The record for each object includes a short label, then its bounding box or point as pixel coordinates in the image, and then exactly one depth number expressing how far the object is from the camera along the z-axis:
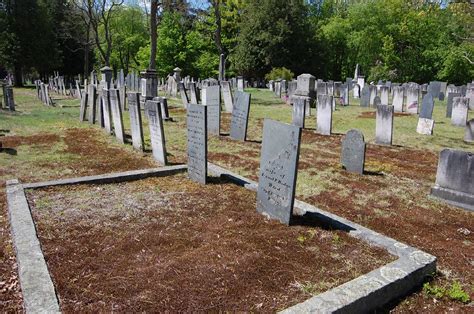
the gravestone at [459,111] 14.59
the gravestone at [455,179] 6.31
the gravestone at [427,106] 12.96
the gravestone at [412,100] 18.64
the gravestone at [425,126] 12.70
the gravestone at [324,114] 12.39
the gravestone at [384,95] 19.56
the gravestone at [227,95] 17.61
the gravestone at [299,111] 13.38
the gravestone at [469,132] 11.73
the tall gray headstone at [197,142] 6.56
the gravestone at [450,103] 17.32
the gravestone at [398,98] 19.25
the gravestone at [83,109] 14.10
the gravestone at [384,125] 10.94
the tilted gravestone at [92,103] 13.28
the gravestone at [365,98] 20.86
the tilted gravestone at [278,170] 4.77
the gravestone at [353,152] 8.01
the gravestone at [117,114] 10.48
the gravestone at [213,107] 12.37
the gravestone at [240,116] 11.45
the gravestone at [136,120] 9.32
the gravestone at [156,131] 8.22
